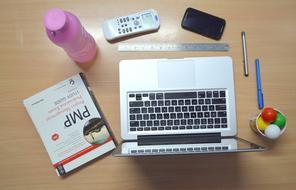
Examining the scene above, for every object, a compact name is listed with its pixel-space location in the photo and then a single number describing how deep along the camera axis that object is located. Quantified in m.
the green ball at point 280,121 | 0.68
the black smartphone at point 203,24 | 0.76
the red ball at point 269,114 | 0.67
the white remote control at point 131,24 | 0.75
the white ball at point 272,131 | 0.66
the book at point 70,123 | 0.73
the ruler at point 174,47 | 0.76
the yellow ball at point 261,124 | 0.68
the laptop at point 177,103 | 0.70
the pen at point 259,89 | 0.74
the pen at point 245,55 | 0.75
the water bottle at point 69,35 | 0.60
